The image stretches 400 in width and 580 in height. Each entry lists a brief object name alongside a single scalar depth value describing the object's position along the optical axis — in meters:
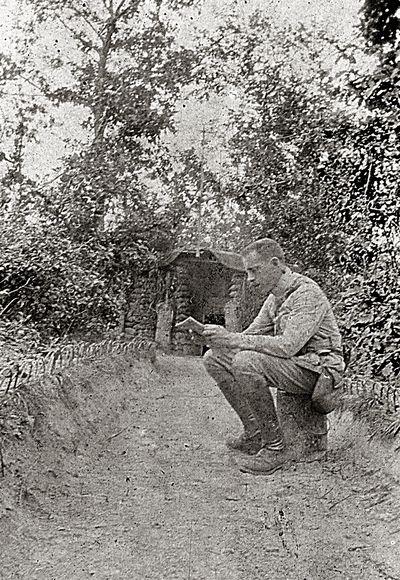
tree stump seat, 4.14
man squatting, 3.94
